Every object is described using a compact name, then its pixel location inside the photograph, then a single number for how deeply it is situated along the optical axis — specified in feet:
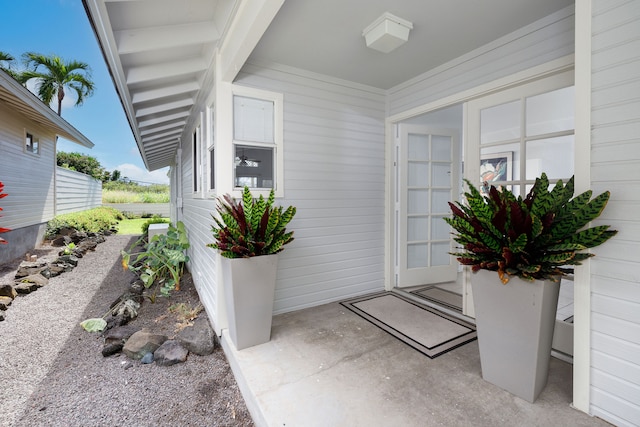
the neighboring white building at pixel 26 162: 19.33
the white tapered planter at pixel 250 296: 7.78
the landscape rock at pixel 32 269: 16.48
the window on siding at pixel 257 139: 9.62
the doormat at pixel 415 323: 8.40
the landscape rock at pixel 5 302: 12.34
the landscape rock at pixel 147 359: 8.48
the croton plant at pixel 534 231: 5.16
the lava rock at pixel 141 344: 8.71
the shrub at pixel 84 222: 26.53
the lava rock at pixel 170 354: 8.36
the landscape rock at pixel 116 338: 8.91
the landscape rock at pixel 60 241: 25.42
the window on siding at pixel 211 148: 10.33
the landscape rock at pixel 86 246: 23.66
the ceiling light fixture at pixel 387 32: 7.70
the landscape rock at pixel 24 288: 14.19
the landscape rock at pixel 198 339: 8.85
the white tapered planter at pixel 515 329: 5.61
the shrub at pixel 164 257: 14.05
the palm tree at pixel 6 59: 32.22
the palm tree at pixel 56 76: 42.88
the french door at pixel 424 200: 12.95
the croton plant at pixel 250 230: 7.80
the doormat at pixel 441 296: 11.27
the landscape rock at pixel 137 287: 14.14
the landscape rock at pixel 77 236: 26.66
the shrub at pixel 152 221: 32.14
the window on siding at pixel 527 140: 7.63
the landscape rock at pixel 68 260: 19.45
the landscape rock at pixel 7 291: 13.36
